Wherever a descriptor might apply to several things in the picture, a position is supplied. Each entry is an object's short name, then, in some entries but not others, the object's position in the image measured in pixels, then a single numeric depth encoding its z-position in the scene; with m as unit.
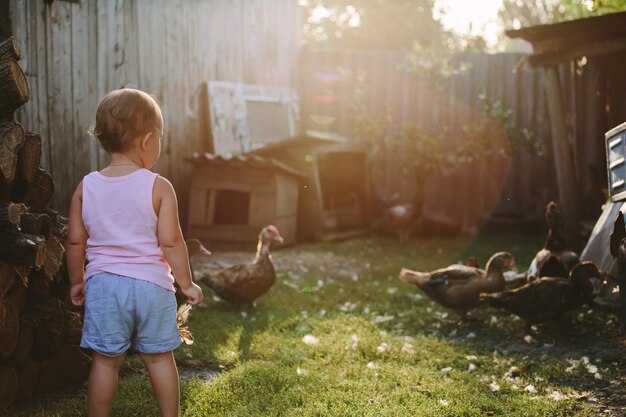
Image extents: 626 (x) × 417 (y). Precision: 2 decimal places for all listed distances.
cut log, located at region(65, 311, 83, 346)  3.77
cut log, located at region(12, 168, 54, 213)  3.56
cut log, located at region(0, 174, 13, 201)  3.28
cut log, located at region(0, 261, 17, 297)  3.16
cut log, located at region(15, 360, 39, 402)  3.46
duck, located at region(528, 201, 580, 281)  5.51
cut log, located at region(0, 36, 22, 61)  3.26
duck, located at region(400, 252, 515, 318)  5.64
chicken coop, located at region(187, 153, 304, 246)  9.09
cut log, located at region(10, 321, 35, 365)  3.37
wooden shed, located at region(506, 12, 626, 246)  7.09
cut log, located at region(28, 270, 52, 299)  3.55
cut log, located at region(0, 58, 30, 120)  3.24
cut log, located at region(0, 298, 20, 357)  3.14
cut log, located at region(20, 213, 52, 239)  3.24
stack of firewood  3.15
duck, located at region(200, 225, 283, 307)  5.79
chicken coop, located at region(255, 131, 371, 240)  10.09
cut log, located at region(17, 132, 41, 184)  3.41
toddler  2.92
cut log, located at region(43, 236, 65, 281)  3.49
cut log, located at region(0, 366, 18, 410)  3.24
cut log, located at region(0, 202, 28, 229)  3.04
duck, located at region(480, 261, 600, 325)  5.01
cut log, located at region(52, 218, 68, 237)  3.86
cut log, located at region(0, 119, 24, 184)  3.21
